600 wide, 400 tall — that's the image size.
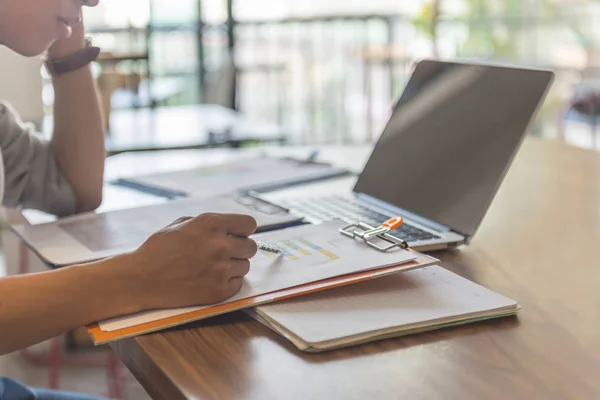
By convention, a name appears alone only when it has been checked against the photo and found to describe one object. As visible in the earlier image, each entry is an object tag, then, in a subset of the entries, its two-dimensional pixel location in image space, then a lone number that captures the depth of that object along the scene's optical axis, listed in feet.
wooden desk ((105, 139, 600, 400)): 1.90
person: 2.27
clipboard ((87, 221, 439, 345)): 2.22
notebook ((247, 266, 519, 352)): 2.15
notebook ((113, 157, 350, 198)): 4.07
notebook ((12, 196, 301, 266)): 2.92
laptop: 3.11
